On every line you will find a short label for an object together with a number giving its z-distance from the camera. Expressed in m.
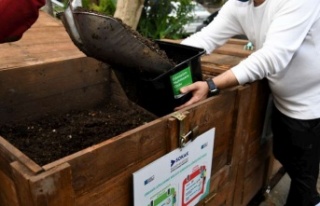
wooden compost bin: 0.96
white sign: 1.25
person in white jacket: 1.64
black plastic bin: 1.53
